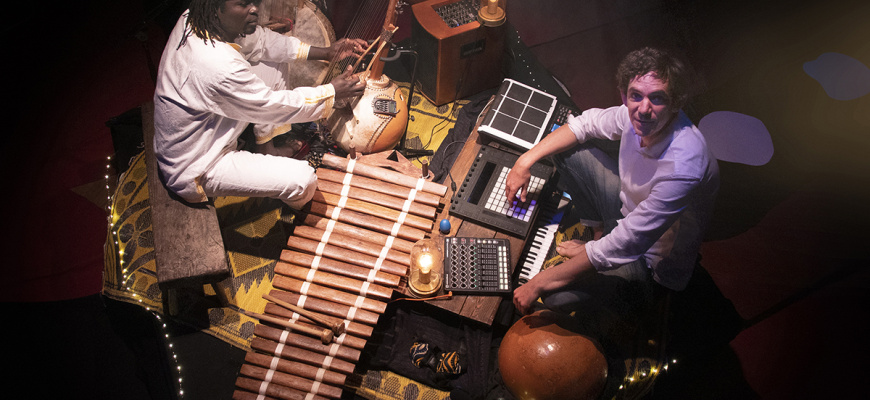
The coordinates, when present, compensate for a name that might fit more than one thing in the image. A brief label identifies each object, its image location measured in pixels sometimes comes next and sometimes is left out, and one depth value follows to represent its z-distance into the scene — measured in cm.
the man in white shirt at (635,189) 265
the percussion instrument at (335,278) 335
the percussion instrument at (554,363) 304
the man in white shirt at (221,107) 347
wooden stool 348
